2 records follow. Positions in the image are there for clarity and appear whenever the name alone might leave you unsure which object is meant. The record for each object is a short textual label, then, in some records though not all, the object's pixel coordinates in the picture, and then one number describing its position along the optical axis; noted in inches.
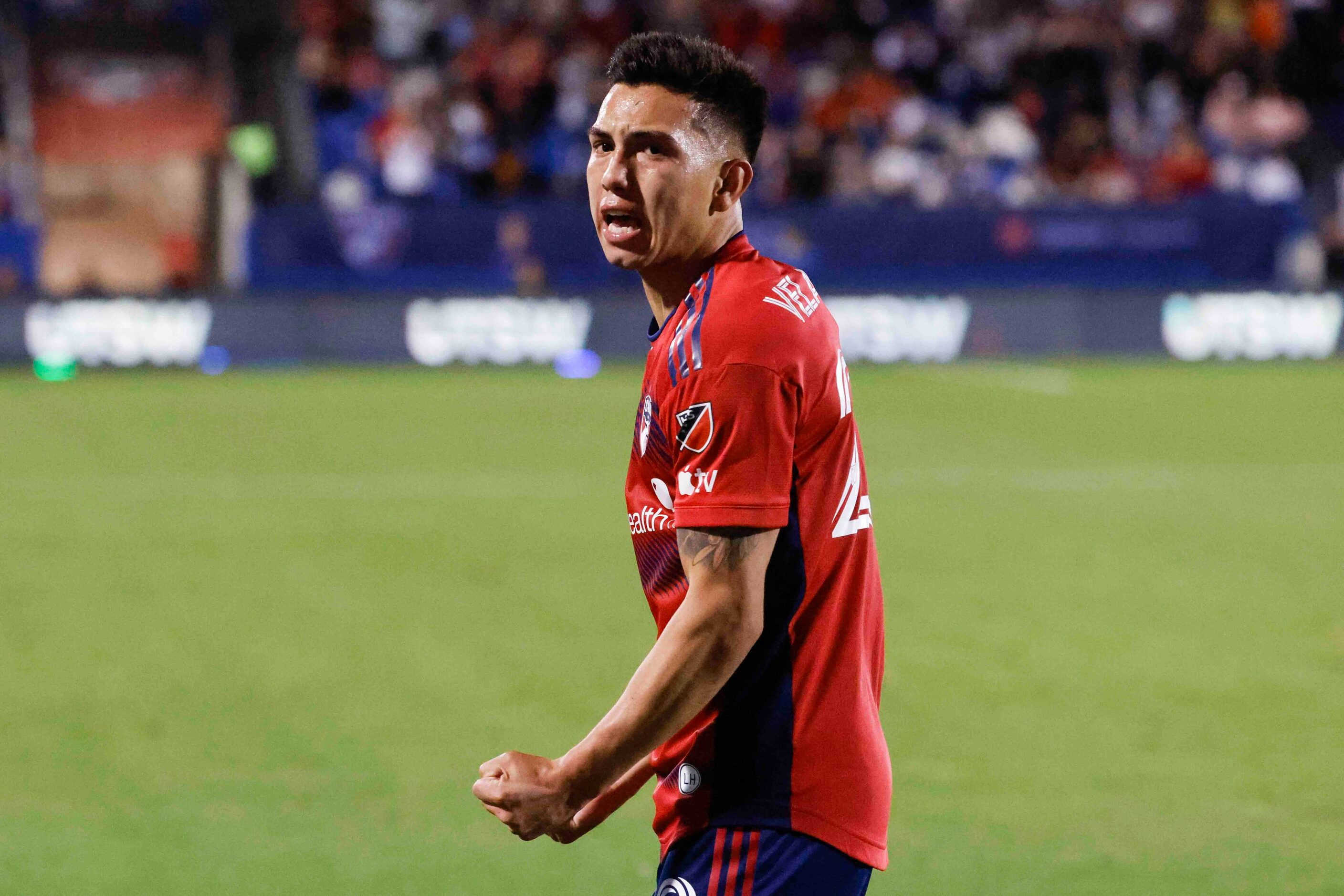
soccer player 205.6
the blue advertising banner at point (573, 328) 1745.8
